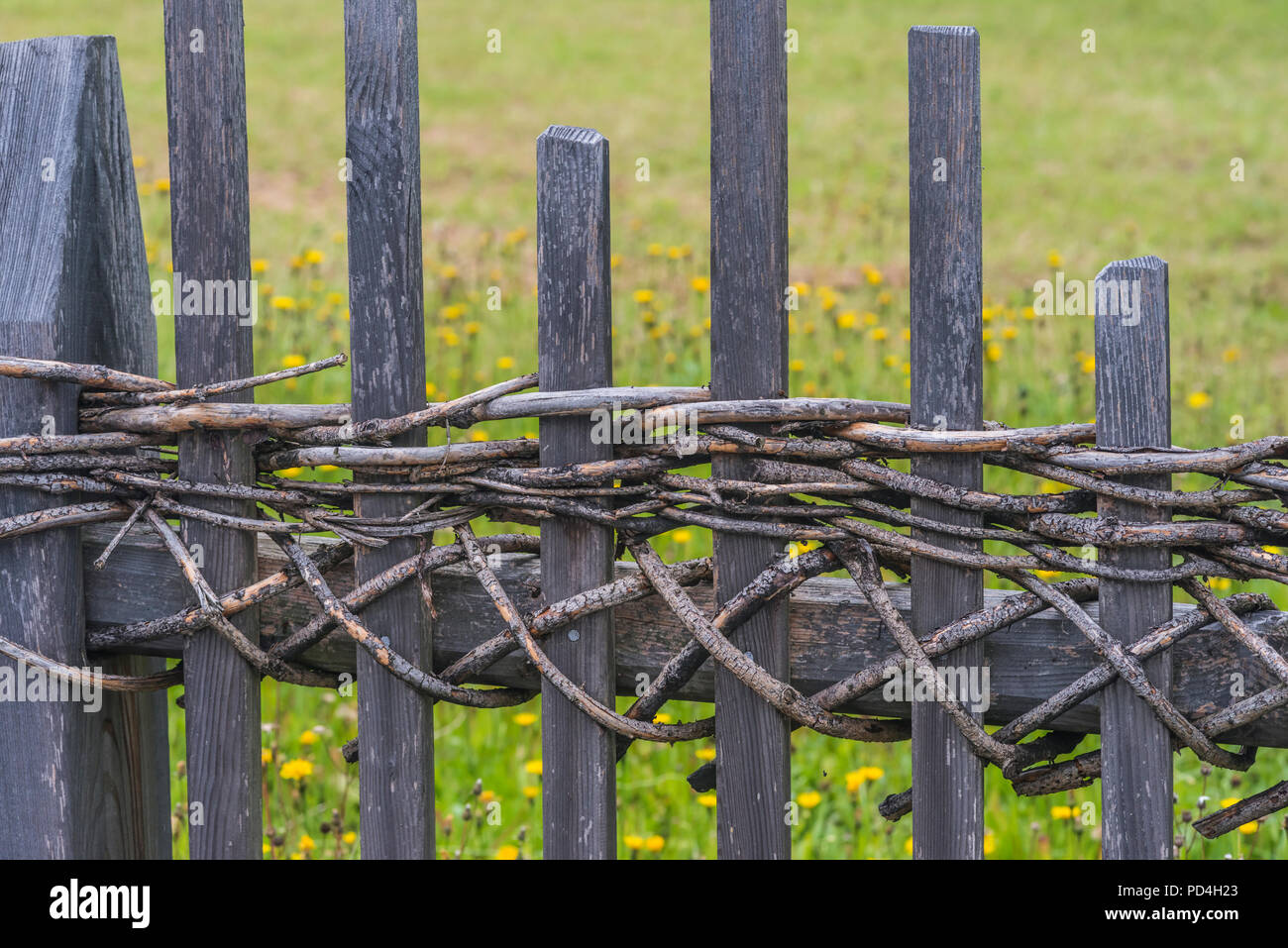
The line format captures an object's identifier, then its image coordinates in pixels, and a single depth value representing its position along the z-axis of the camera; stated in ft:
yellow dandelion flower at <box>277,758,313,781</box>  8.77
